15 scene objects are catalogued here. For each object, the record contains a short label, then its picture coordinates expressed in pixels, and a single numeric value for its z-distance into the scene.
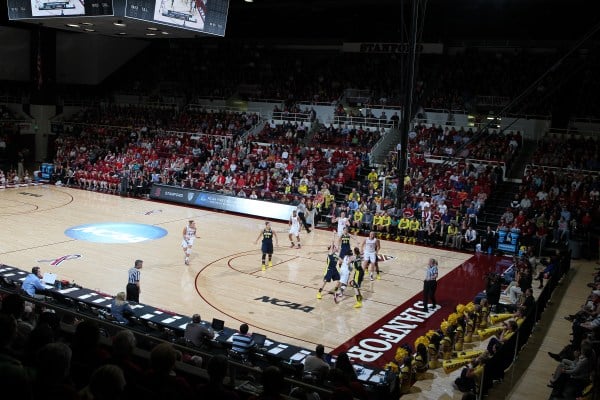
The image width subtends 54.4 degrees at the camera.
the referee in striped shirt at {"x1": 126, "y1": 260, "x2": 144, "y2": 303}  13.38
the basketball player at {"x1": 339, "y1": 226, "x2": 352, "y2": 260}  18.56
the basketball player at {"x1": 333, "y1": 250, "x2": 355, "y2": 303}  15.93
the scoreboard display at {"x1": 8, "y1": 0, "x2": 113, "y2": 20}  22.81
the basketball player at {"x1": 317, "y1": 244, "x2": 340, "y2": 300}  16.23
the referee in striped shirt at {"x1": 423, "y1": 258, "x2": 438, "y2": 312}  15.52
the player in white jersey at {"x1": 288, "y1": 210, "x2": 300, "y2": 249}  21.89
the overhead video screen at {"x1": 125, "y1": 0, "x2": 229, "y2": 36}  22.62
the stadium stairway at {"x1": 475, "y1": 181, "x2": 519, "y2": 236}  25.53
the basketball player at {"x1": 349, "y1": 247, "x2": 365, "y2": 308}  15.93
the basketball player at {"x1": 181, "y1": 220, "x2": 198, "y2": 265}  18.91
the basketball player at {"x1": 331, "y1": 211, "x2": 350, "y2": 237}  21.09
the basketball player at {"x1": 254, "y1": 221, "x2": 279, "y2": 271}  19.09
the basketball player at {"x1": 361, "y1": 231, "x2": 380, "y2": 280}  17.97
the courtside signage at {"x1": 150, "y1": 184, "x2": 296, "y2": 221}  28.77
